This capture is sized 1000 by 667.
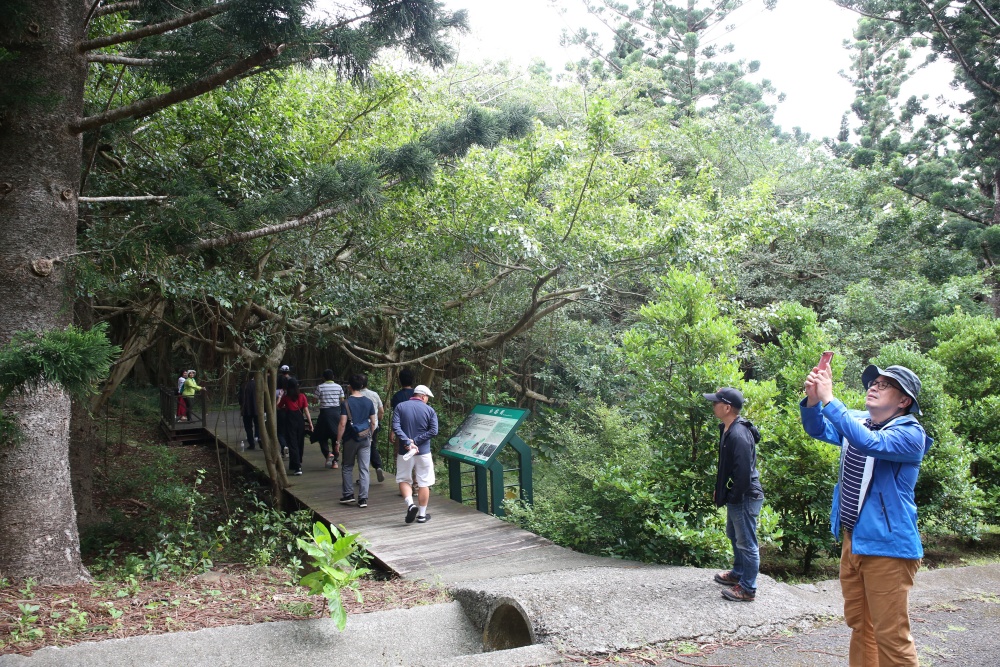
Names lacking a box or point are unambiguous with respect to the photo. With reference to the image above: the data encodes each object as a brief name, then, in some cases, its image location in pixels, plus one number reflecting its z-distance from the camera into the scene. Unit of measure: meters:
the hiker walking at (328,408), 10.38
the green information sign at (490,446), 8.05
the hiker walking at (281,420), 11.62
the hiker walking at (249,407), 13.43
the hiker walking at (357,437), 8.26
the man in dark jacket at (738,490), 4.66
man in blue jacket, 3.15
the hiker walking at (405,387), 8.46
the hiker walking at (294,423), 11.30
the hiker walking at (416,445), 7.57
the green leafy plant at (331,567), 4.07
